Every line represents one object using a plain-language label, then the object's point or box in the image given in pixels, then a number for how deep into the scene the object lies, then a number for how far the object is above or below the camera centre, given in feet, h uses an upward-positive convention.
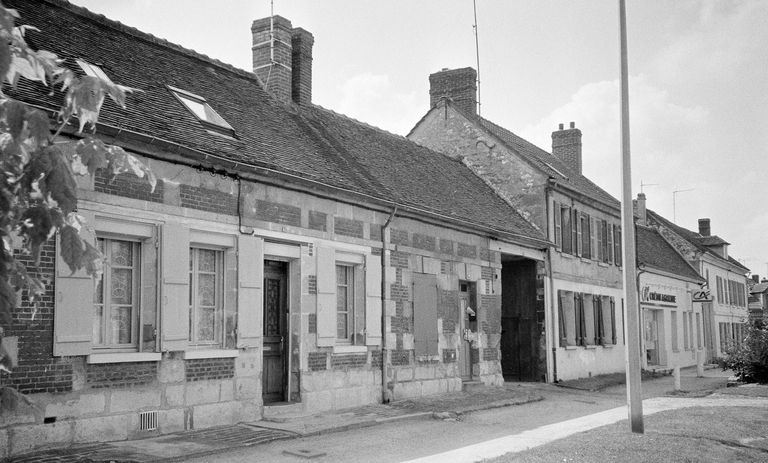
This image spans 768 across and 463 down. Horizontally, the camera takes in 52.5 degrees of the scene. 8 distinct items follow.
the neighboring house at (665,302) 102.42 +1.55
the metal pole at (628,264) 36.17 +2.35
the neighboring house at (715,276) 129.08 +6.47
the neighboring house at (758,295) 223.30 +4.85
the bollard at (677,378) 65.98 -5.52
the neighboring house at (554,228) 74.28 +8.91
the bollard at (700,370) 88.19 -6.59
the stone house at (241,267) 30.60 +2.75
